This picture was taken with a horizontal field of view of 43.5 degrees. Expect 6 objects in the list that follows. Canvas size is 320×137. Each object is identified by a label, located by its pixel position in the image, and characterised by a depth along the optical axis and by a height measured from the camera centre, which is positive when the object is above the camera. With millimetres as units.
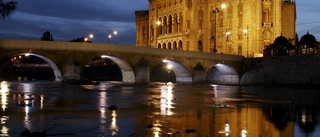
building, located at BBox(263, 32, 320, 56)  67625 +4408
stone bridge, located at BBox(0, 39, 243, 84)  43844 +1887
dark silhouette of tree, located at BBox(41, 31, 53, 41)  131188 +12191
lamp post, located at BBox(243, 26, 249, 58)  75431 +7894
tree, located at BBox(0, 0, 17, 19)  30906 +4926
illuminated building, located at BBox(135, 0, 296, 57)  77000 +9938
